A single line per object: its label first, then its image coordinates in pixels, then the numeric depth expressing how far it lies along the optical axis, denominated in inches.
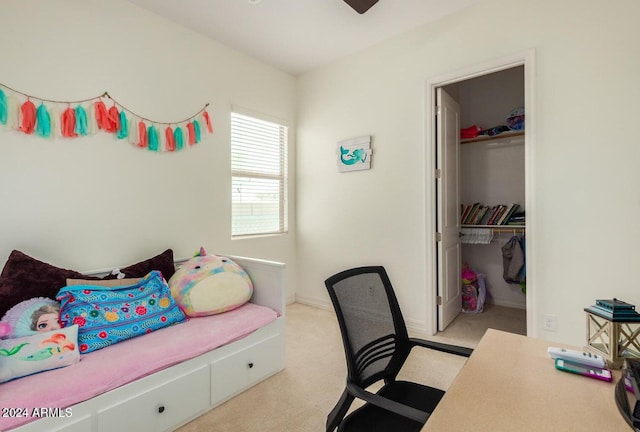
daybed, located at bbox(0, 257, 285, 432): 52.0
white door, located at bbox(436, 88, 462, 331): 115.4
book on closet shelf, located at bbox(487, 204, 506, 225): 136.9
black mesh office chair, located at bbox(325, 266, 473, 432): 42.4
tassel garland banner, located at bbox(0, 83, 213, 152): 78.7
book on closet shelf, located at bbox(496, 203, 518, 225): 135.0
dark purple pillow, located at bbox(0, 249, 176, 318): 69.8
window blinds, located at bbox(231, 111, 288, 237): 131.1
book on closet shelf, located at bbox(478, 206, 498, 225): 139.1
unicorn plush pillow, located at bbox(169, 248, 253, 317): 84.4
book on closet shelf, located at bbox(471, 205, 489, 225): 141.2
